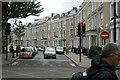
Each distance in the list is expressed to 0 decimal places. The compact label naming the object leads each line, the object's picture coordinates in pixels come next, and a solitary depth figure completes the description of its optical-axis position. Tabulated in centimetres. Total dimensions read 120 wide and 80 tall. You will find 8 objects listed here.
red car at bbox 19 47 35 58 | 1793
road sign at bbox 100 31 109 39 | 1014
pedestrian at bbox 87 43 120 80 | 145
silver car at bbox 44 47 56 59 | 1880
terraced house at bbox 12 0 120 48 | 1756
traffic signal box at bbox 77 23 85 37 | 1430
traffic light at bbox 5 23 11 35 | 1341
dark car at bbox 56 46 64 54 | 2829
